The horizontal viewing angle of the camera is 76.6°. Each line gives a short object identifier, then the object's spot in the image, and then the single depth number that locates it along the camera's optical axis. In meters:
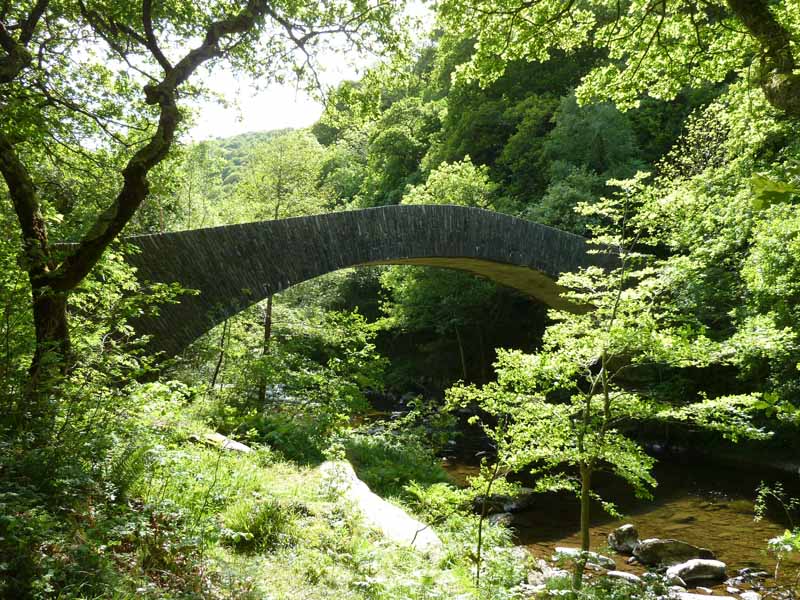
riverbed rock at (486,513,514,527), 6.89
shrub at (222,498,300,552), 3.33
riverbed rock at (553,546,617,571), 3.67
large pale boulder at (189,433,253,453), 4.94
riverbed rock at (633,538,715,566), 5.93
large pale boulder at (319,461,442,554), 4.18
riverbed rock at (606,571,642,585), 4.95
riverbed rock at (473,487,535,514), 7.61
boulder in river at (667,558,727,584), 5.45
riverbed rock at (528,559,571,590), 4.69
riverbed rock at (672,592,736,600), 4.80
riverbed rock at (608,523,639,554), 6.29
